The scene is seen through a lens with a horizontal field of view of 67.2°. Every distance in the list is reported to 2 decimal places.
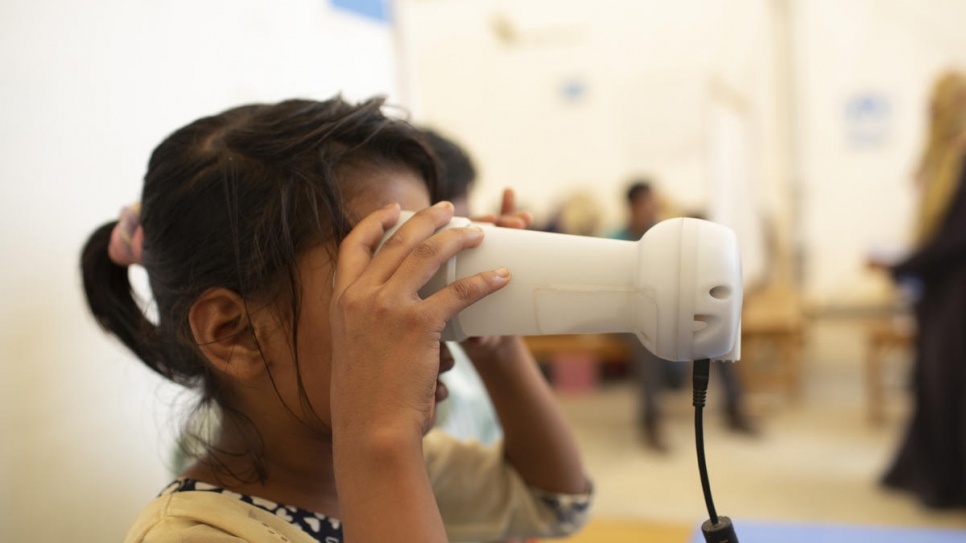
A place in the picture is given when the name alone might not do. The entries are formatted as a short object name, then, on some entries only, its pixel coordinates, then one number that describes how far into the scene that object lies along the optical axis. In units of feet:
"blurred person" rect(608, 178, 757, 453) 10.26
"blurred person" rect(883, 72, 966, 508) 7.45
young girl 1.69
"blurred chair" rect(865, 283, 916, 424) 9.94
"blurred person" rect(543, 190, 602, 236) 15.98
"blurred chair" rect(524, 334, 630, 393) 13.00
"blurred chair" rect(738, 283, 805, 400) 11.39
